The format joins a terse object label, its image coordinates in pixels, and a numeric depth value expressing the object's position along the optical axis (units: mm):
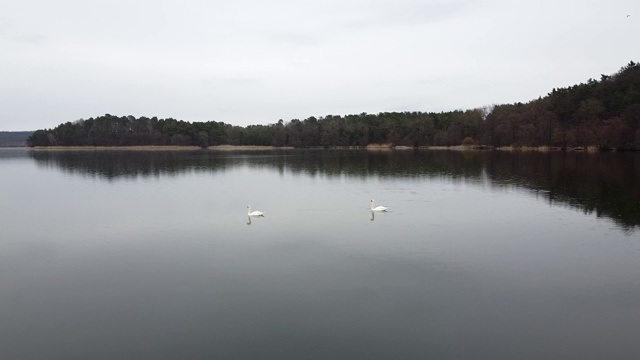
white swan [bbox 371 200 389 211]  17953
